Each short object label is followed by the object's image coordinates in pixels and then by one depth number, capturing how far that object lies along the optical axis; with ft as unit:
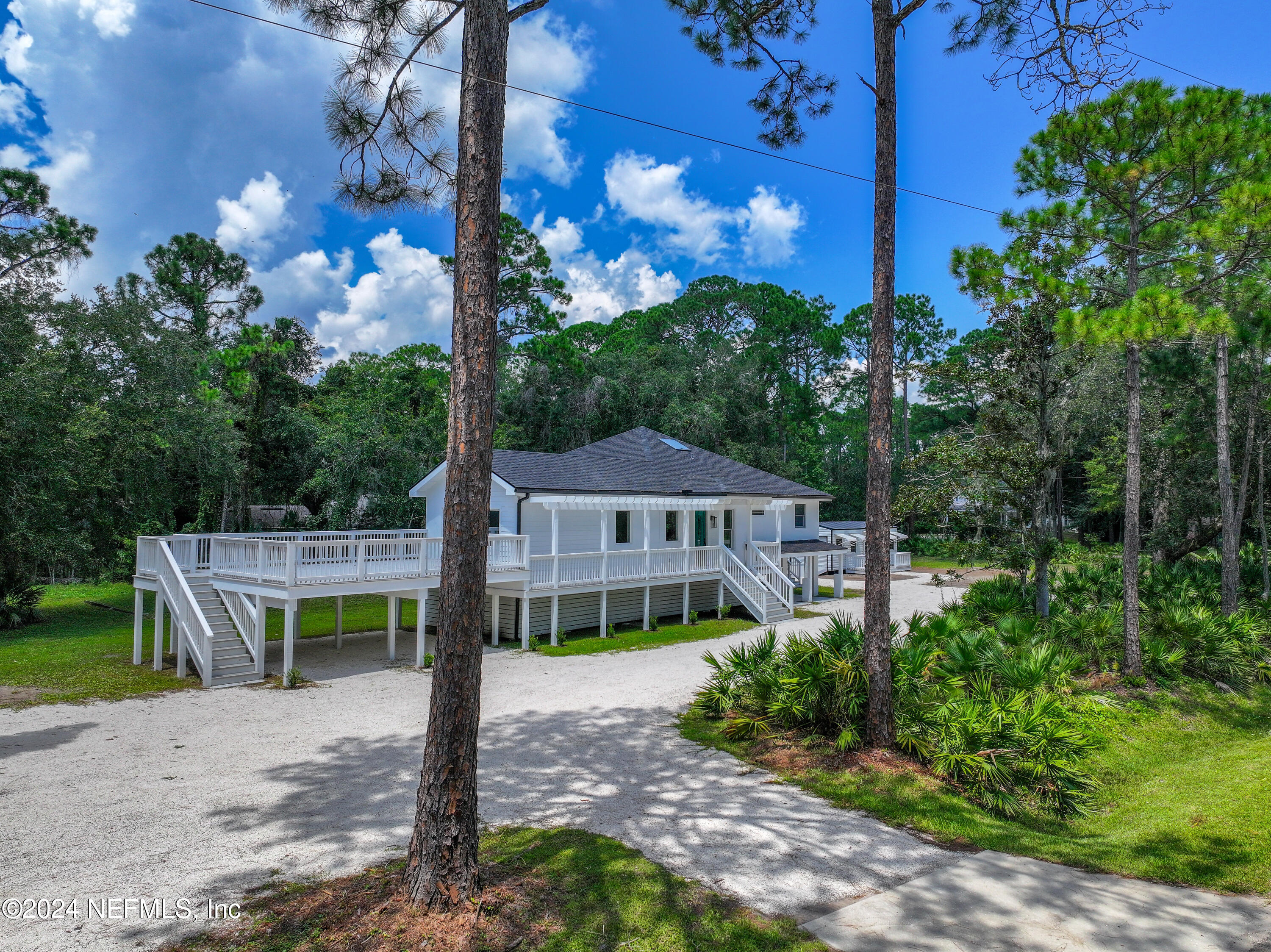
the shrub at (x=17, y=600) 61.00
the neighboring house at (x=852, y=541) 114.42
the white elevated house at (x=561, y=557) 43.70
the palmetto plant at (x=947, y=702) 25.41
